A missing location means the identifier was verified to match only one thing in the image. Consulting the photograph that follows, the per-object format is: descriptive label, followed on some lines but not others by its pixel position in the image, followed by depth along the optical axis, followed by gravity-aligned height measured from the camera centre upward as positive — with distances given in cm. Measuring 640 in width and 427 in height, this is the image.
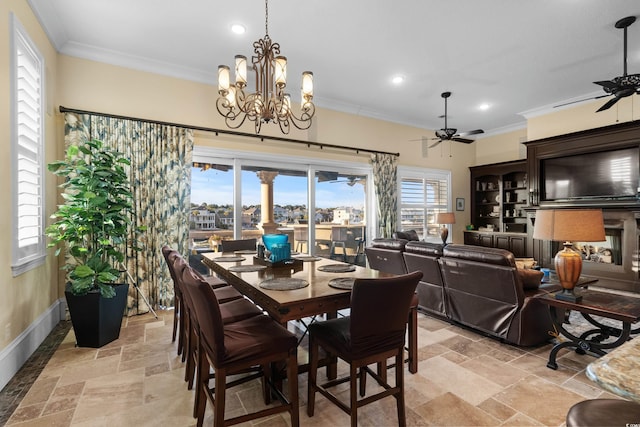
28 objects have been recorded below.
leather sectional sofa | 286 -75
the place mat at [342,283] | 201 -45
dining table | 178 -46
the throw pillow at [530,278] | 308 -61
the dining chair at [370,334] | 168 -70
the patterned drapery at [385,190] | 624 +50
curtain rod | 372 +122
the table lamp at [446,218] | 675 -7
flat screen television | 507 +69
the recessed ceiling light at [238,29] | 338 +201
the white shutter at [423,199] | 690 +37
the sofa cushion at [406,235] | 580 -38
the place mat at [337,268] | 258 -45
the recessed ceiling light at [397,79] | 470 +204
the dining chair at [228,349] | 163 -75
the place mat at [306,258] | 312 -45
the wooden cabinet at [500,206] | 692 +21
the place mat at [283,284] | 198 -45
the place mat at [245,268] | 251 -44
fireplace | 491 -64
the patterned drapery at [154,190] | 392 +32
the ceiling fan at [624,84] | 336 +145
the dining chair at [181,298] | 263 -72
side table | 233 -74
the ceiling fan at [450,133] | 513 +140
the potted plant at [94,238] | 297 -24
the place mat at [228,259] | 301 -43
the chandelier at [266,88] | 269 +111
